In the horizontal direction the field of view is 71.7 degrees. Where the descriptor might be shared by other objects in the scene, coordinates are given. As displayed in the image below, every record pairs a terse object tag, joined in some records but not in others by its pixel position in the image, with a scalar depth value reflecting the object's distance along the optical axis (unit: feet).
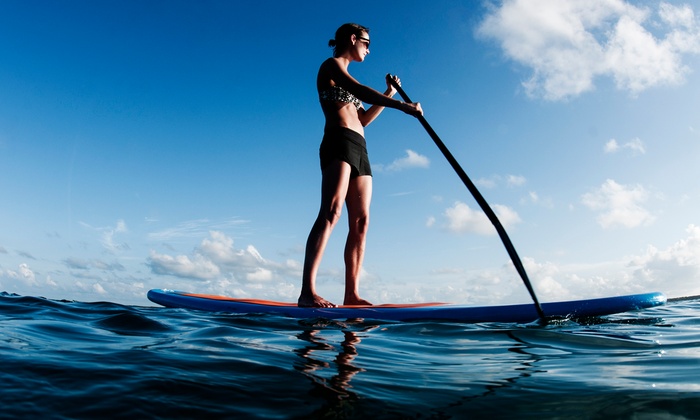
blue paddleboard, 11.22
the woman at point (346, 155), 12.16
